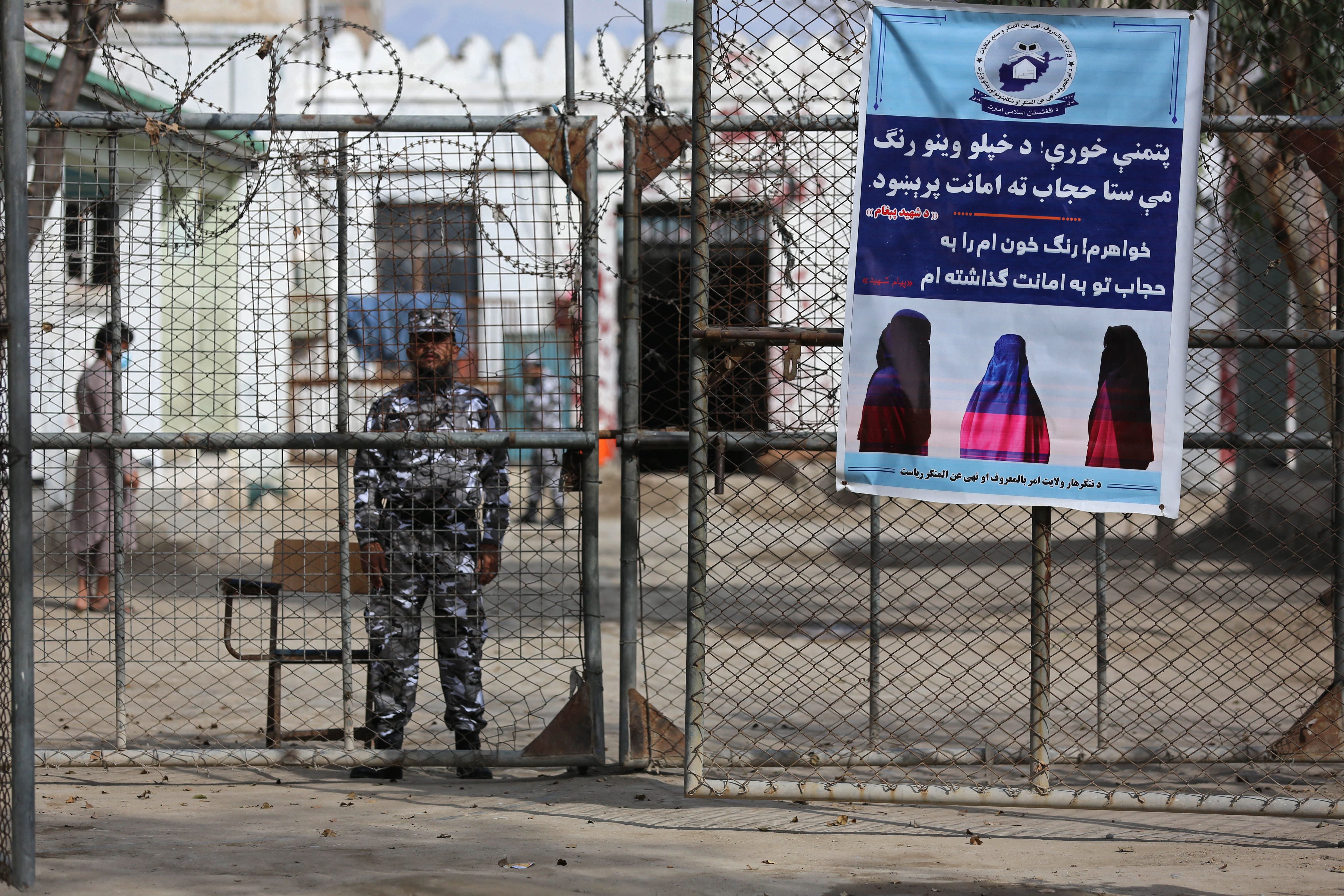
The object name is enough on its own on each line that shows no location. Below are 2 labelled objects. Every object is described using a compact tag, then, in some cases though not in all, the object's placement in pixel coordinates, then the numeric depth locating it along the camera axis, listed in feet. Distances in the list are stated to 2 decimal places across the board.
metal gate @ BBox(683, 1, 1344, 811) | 28.58
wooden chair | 31.94
